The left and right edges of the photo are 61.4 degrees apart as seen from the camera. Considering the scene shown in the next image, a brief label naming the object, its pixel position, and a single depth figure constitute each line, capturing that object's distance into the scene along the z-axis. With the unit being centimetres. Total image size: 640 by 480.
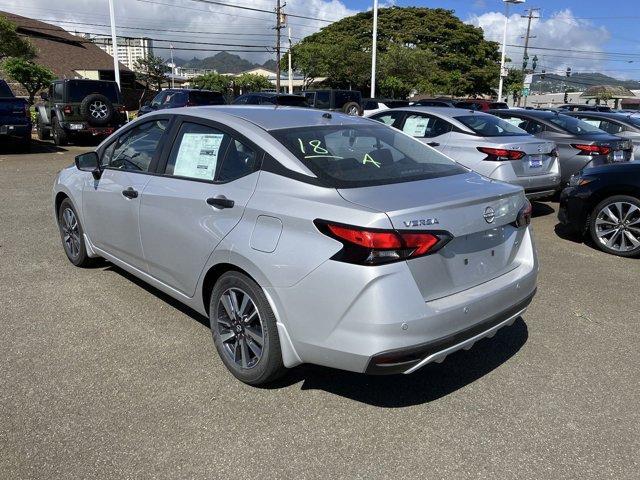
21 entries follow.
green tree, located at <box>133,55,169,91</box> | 7209
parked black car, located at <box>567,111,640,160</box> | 1064
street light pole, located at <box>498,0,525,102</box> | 3412
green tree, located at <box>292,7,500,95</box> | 4894
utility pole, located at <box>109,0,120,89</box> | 2289
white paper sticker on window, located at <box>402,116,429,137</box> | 839
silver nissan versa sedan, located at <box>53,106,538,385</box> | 256
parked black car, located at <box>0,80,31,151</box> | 1330
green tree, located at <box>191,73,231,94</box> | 7425
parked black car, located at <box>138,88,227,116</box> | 1602
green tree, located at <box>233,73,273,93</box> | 7146
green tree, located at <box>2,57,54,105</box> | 3186
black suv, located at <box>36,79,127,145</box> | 1562
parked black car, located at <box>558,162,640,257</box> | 600
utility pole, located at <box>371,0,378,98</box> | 2741
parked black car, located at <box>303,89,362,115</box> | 2073
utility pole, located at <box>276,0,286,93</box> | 4481
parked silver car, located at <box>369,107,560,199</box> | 724
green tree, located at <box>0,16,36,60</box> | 2585
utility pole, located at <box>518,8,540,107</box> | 5434
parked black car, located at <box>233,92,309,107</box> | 1633
